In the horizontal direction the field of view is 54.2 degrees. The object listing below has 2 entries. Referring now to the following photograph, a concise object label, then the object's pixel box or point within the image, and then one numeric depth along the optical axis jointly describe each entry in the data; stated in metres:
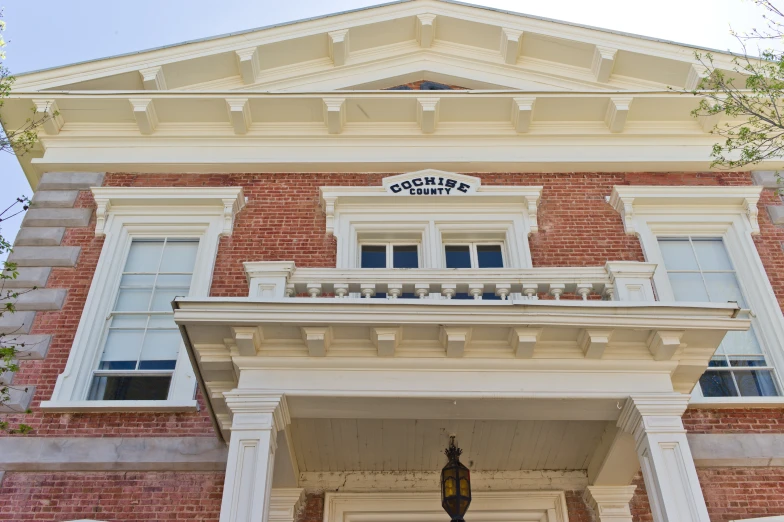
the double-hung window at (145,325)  9.45
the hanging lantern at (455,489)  7.32
